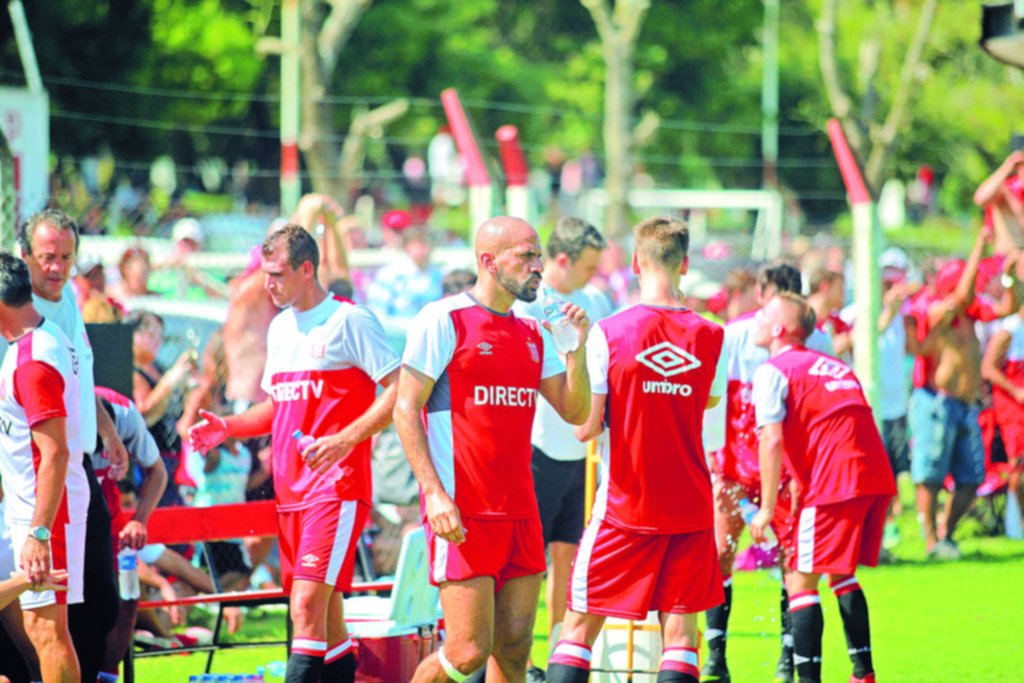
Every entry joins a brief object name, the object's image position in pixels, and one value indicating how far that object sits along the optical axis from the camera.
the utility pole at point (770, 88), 79.46
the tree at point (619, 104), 60.69
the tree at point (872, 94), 62.47
